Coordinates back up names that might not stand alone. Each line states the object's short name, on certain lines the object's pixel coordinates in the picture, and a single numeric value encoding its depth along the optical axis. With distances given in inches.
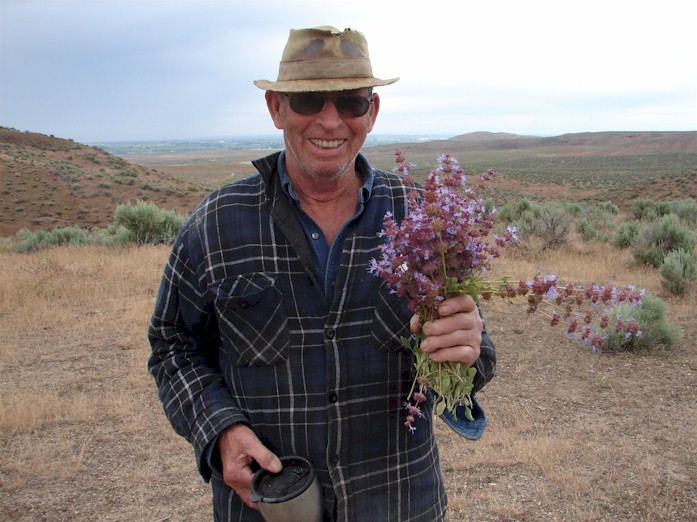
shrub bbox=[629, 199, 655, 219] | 772.6
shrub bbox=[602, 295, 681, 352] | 257.1
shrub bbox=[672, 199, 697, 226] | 644.1
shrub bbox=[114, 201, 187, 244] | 549.3
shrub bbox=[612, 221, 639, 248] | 494.9
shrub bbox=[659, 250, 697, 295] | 340.5
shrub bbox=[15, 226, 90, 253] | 530.0
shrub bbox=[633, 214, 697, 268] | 423.8
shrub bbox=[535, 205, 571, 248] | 483.8
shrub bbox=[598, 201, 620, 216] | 962.4
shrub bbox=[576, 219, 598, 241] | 534.6
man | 72.0
